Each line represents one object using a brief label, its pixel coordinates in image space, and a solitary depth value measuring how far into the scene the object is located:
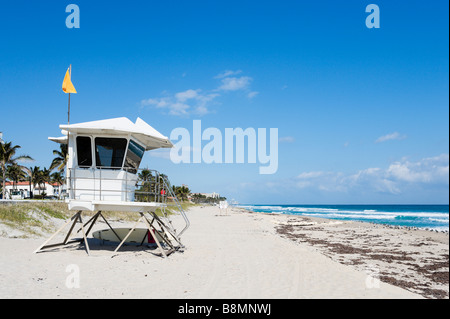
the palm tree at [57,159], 53.77
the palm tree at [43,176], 78.56
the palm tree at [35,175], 78.29
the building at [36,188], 88.84
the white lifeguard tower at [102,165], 12.96
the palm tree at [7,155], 50.72
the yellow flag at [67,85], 13.91
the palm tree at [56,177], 85.23
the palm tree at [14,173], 61.62
